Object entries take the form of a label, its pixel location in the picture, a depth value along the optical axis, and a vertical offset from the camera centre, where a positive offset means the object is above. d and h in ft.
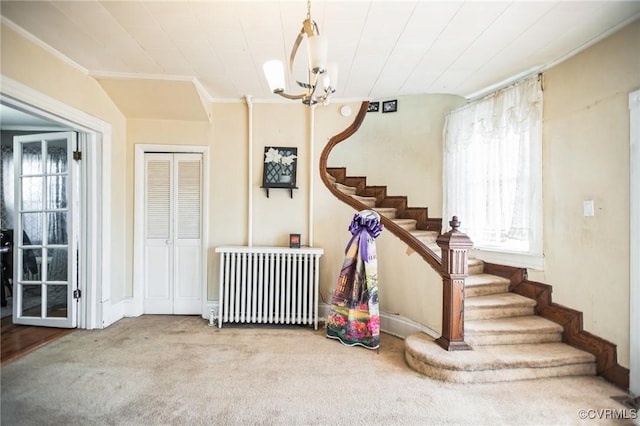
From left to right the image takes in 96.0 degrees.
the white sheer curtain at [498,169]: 9.03 +1.50
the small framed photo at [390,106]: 12.61 +4.60
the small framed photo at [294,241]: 11.03 -1.19
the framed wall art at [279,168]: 11.28 +1.65
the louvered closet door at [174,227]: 11.53 -0.69
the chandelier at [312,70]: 4.75 +2.59
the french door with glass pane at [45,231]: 10.02 -0.76
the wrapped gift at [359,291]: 8.86 -2.52
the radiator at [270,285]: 10.53 -2.76
